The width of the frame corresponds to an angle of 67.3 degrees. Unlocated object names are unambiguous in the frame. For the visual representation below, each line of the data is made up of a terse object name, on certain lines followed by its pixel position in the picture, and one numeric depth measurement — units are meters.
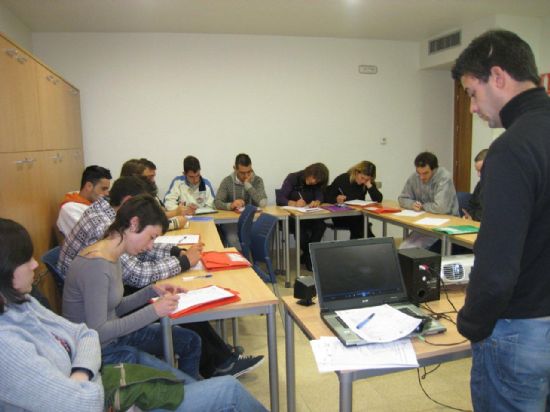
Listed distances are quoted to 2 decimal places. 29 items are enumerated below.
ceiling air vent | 5.14
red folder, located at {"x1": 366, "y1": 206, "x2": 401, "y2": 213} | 4.23
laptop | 1.58
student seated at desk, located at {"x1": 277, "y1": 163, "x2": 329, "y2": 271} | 4.96
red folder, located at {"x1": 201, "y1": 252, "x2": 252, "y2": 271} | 2.32
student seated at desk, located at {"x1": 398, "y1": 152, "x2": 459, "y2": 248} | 3.98
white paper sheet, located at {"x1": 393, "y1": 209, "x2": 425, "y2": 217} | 4.01
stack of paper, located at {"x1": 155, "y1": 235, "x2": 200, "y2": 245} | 2.91
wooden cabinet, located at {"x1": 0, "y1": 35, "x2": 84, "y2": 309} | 2.44
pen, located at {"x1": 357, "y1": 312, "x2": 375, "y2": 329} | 1.44
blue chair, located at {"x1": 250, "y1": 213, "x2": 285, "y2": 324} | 3.16
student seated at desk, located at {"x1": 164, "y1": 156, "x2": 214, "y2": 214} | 4.67
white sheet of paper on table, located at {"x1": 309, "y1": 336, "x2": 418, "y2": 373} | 1.26
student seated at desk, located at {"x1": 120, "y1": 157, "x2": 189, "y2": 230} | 3.54
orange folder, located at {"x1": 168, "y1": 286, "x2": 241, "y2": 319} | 1.71
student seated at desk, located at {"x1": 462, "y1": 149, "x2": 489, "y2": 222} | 3.61
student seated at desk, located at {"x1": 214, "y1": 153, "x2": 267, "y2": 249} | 4.75
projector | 1.86
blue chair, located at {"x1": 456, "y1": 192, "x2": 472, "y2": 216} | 4.13
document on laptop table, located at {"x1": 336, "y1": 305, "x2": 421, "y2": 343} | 1.37
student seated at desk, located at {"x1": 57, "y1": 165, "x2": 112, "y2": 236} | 3.05
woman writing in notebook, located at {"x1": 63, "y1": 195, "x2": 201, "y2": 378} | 1.62
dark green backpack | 1.28
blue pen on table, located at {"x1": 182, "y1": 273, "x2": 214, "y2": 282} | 2.17
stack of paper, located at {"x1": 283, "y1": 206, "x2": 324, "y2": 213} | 4.47
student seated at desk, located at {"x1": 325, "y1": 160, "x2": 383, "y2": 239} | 4.88
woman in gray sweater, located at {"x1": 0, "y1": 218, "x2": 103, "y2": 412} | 1.03
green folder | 3.13
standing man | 0.95
